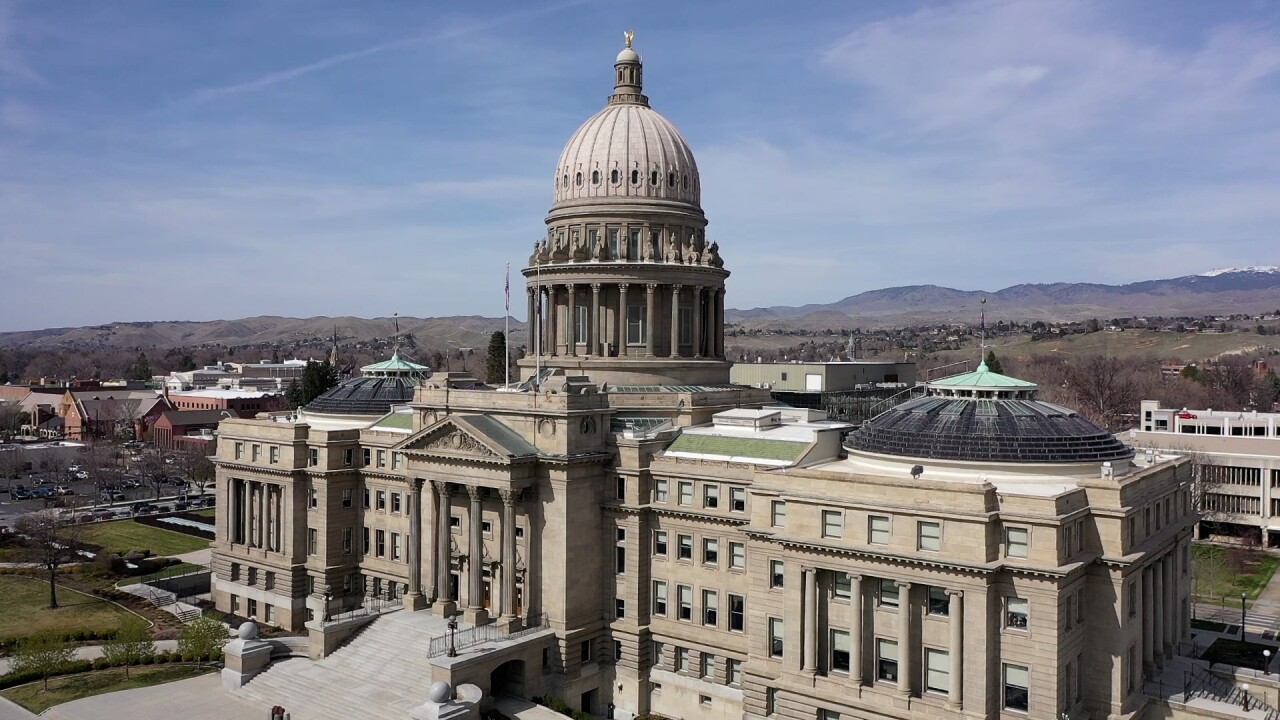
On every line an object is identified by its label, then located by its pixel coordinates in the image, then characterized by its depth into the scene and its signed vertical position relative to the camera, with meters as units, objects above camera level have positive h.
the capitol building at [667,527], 42.34 -9.75
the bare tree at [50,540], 74.38 -16.95
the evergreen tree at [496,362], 141.38 -1.55
